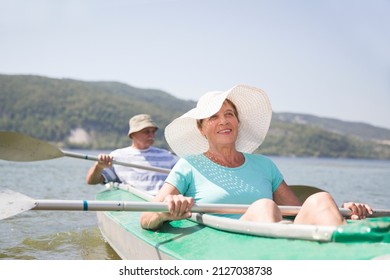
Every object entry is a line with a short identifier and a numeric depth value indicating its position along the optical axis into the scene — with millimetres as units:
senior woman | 2672
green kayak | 2020
